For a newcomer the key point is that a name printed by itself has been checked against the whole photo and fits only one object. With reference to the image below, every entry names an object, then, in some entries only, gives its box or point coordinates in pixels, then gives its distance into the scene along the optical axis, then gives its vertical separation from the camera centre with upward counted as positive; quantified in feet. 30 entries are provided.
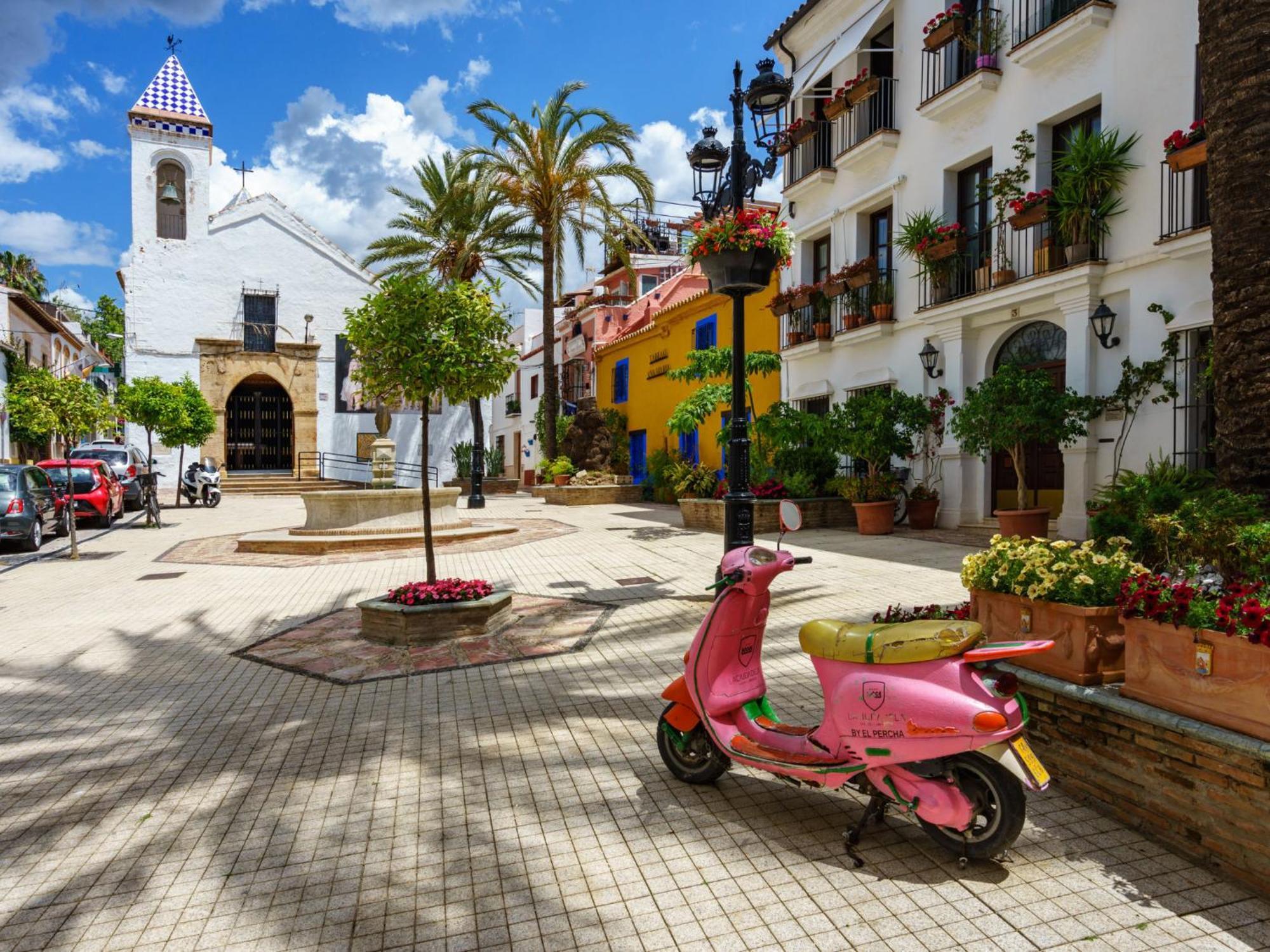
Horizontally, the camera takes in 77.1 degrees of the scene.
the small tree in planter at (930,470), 42.45 -0.76
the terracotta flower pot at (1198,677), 8.58 -2.58
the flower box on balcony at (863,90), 46.09 +21.48
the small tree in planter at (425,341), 21.94 +3.25
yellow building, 62.59 +9.18
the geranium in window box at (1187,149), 28.19 +11.05
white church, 99.25 +19.53
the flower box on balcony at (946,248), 40.75 +10.71
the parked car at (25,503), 43.65 -2.56
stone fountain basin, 45.01 -3.11
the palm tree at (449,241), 76.48 +23.00
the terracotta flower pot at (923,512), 42.45 -3.01
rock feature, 83.97 +1.71
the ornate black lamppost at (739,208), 21.39 +7.56
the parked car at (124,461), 69.15 -0.18
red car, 56.34 -2.12
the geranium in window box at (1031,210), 35.09 +10.91
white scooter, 77.66 -2.58
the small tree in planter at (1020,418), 32.89 +1.57
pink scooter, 8.91 -3.19
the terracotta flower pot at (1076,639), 10.99 -2.60
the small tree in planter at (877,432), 41.45 +1.28
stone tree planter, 21.43 -4.46
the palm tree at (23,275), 135.44 +35.66
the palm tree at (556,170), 69.21 +25.18
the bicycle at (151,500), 57.41 -2.99
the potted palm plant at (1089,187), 33.30 +11.43
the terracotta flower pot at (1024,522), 34.24 -2.86
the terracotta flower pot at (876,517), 41.29 -3.19
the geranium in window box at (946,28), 40.04 +21.74
